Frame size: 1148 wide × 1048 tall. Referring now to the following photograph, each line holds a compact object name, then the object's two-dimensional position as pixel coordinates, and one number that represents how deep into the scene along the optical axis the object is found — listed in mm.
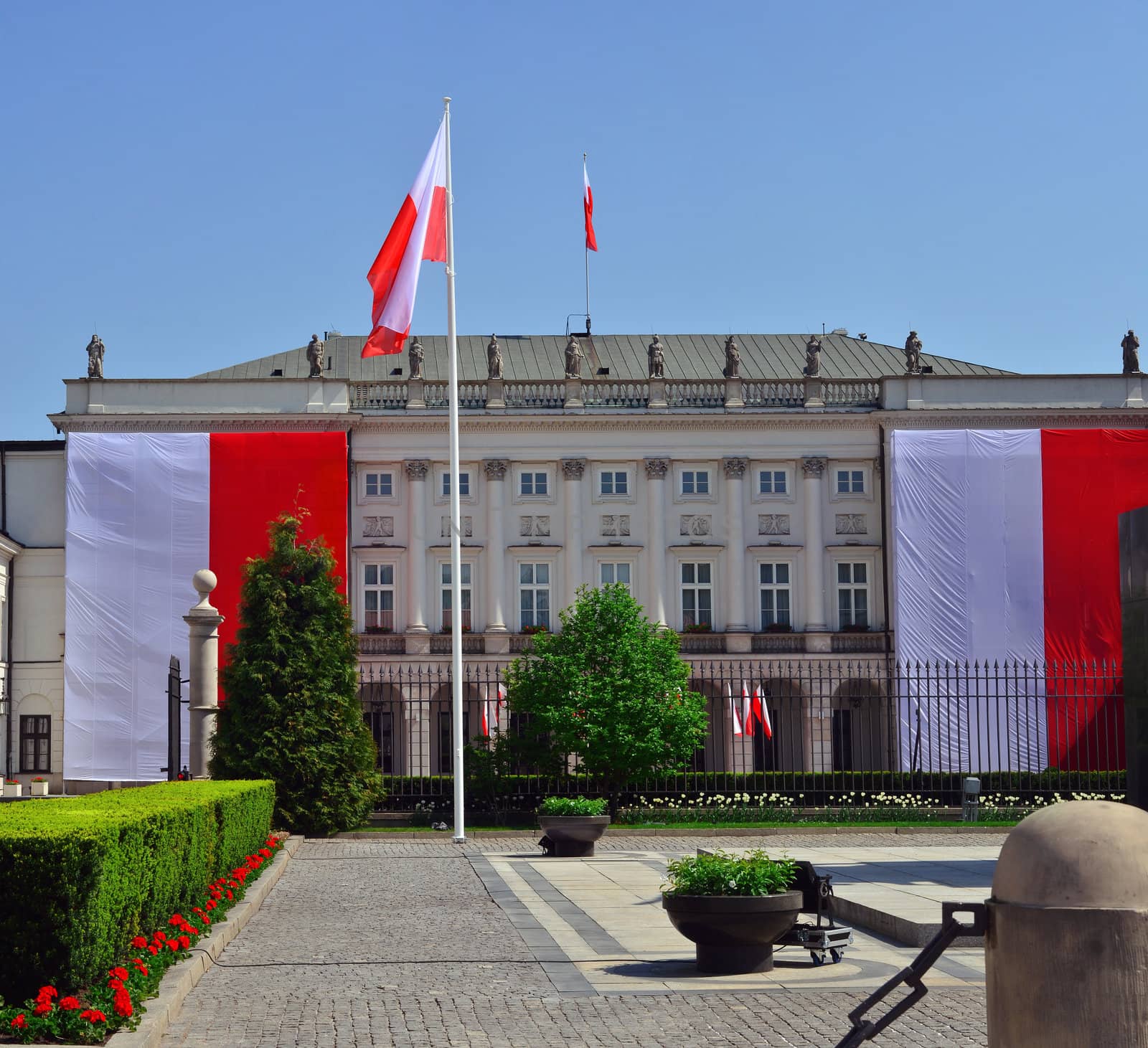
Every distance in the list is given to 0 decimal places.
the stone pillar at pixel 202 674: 28016
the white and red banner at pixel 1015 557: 51438
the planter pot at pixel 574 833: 25922
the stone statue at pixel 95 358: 54312
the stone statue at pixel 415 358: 56000
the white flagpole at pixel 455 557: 30094
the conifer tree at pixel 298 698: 30984
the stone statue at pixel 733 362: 56281
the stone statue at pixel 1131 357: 56375
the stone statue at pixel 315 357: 55281
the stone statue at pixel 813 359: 56438
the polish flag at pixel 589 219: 49656
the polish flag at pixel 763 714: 40806
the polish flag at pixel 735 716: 42038
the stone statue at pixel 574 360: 56688
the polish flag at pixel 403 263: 29203
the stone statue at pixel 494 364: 55406
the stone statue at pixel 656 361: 56594
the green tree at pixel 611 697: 34969
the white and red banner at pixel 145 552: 50094
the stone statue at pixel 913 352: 57531
